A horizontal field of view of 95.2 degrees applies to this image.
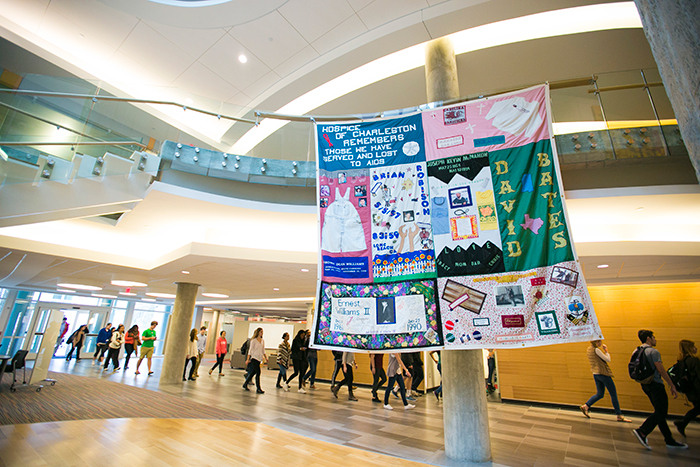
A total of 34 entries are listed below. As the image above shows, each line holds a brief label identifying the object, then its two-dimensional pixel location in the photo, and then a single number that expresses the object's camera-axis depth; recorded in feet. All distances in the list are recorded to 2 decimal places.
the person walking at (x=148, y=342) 34.76
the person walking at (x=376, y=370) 26.35
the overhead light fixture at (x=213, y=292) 44.94
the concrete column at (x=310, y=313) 53.86
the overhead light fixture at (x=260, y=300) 49.99
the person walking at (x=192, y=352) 34.65
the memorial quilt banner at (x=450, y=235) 9.94
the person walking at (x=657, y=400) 15.37
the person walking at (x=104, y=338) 48.88
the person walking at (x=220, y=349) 39.27
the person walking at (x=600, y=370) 20.56
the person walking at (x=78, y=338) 48.49
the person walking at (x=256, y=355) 28.53
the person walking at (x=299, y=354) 31.71
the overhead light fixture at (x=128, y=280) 39.09
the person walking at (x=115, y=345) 39.32
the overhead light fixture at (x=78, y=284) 43.97
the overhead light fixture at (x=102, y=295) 64.31
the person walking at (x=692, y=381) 17.06
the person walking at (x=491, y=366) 35.37
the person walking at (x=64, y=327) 51.80
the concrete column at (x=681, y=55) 4.22
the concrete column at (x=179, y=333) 32.53
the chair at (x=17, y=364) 24.50
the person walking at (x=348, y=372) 27.86
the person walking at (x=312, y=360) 32.76
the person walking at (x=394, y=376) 23.75
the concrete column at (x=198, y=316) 79.92
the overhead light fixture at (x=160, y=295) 57.06
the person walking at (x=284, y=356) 31.45
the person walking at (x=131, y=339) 38.89
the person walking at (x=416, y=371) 30.17
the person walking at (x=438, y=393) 29.45
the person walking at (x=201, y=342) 39.19
